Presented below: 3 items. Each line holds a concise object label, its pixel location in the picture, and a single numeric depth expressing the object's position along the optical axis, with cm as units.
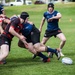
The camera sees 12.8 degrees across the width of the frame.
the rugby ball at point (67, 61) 1002
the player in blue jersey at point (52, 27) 1176
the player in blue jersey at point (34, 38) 1050
